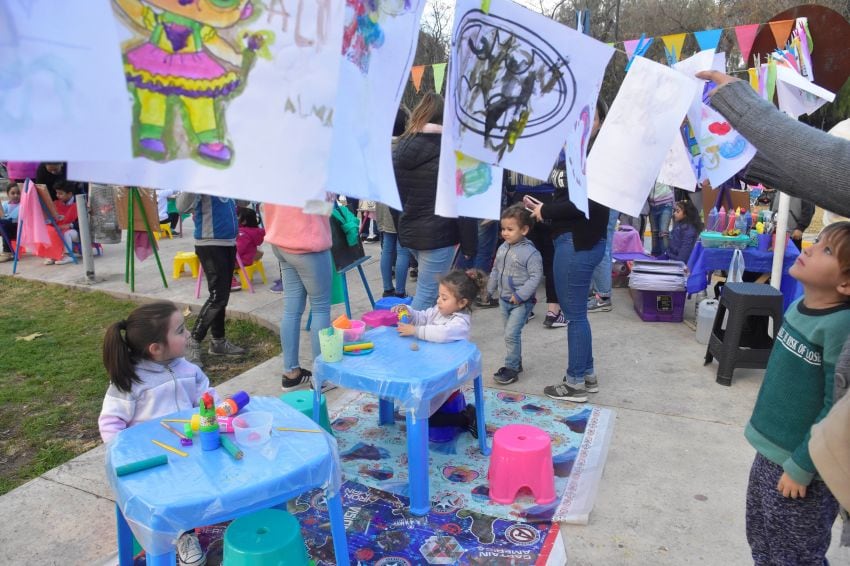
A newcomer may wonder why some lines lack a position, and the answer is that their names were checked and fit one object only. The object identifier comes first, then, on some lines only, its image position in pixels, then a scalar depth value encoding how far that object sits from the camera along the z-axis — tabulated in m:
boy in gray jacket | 4.25
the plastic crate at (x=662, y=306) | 5.65
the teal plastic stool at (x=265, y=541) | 2.03
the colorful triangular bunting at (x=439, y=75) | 7.87
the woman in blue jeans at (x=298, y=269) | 3.79
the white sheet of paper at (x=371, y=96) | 1.46
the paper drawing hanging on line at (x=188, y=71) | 1.28
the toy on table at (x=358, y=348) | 3.18
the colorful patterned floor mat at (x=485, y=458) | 2.90
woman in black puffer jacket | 4.14
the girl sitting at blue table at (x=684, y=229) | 6.69
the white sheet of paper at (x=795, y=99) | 5.09
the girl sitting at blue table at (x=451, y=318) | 3.38
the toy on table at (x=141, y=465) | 2.02
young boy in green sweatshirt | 1.74
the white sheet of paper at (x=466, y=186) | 2.19
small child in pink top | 6.93
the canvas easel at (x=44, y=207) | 7.62
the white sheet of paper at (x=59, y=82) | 1.13
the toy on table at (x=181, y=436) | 2.24
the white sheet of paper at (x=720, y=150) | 3.95
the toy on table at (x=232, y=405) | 2.34
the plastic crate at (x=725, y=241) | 5.41
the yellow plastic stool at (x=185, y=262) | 7.40
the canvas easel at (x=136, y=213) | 3.13
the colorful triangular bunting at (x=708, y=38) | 5.80
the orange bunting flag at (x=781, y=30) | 5.91
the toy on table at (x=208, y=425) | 2.19
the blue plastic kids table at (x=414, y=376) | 2.79
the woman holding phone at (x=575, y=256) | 3.67
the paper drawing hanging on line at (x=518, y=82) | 2.15
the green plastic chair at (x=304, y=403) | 3.17
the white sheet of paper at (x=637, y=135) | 2.78
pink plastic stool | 2.88
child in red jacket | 8.24
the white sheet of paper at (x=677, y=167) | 4.33
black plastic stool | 4.25
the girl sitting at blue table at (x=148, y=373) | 2.49
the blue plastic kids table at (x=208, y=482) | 1.87
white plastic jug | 5.04
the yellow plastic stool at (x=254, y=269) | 7.09
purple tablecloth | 5.23
